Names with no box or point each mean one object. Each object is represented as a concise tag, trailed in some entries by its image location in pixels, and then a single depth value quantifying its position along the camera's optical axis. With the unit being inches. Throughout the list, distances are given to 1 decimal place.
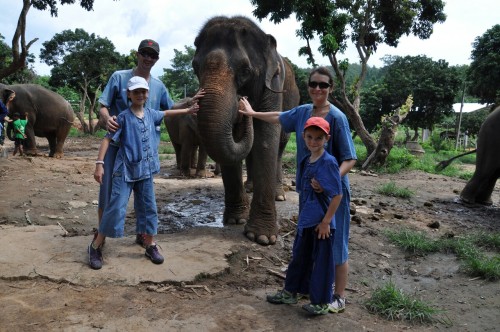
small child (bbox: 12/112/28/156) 450.6
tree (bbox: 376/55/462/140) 1080.2
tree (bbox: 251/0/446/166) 552.1
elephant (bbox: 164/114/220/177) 378.0
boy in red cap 119.0
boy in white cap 147.3
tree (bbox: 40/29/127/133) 929.5
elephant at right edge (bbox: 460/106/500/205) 325.4
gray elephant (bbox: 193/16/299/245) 167.5
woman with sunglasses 128.0
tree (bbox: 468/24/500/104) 838.5
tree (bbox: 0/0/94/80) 443.2
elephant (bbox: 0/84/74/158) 473.1
